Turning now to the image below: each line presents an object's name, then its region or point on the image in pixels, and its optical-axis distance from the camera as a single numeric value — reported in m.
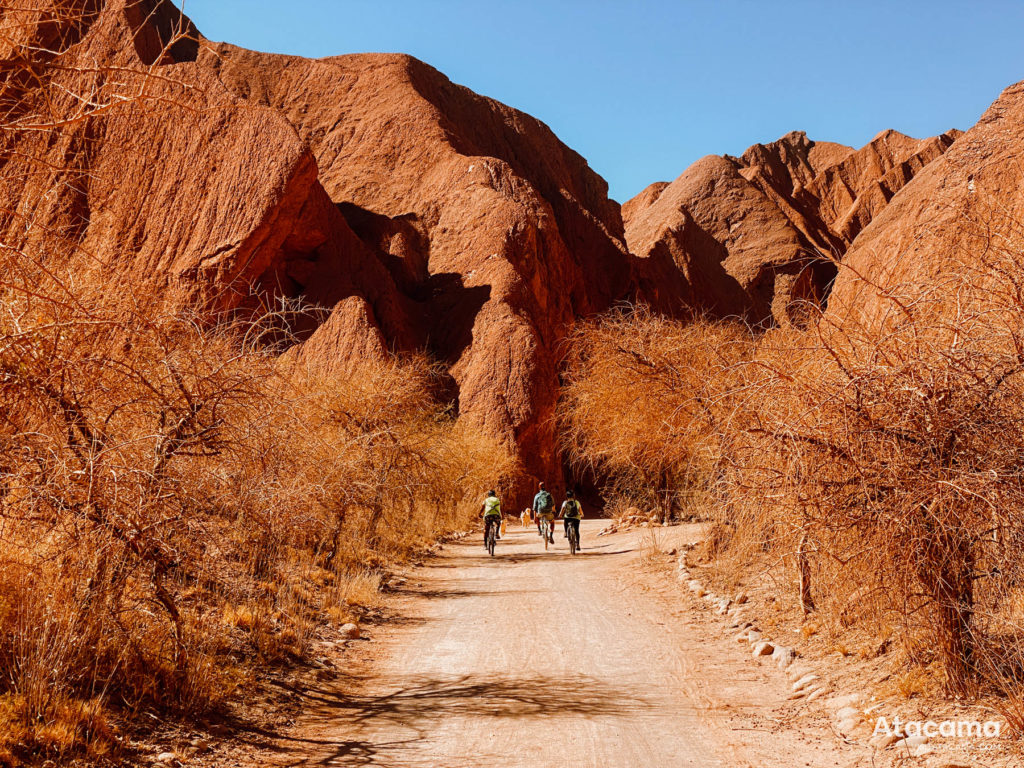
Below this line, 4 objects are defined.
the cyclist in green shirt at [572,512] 20.05
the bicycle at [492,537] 20.60
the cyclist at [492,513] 20.72
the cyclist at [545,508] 22.48
